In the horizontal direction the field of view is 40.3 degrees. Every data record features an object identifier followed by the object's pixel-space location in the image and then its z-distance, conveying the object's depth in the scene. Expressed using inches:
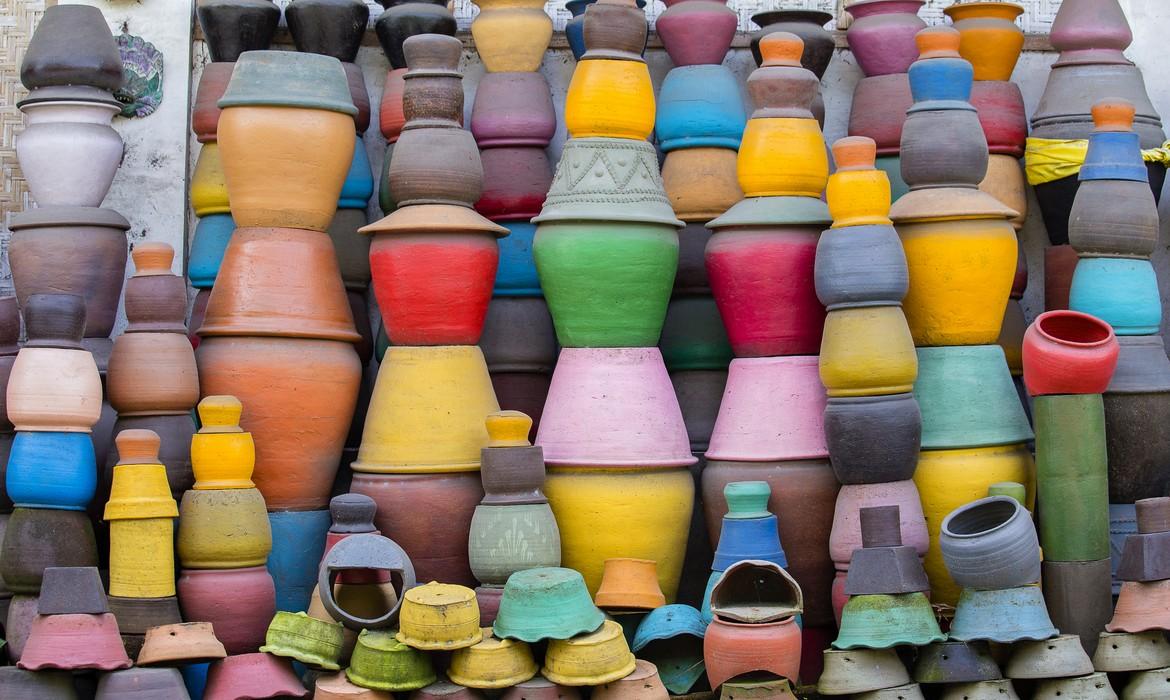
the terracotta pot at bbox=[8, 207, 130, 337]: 176.6
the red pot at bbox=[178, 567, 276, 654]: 159.8
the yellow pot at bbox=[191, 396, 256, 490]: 162.2
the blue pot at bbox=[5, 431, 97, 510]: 159.9
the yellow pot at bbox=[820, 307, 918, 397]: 162.9
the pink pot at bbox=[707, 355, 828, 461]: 172.6
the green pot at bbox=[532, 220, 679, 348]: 173.5
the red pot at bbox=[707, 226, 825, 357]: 175.2
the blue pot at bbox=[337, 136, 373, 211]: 197.6
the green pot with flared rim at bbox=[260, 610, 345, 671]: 148.4
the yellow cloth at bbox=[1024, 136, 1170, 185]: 194.9
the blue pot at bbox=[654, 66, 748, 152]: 192.1
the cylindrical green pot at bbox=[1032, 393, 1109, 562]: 163.6
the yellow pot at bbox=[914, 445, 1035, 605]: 168.9
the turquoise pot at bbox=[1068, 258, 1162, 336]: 175.8
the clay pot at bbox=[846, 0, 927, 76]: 198.8
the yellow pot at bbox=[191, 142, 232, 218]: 192.9
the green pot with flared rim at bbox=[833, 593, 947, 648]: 148.8
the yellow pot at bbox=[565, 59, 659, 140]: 177.6
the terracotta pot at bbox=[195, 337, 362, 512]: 172.6
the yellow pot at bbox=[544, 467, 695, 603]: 169.3
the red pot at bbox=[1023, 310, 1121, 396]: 161.8
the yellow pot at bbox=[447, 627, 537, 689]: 146.1
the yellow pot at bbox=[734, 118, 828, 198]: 177.8
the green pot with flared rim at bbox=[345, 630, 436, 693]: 145.9
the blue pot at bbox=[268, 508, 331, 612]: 173.8
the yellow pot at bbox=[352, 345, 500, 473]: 171.6
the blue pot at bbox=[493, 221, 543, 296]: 192.2
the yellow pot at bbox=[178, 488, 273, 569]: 160.4
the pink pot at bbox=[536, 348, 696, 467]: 171.2
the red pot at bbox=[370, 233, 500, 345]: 172.9
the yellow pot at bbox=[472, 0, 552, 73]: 194.1
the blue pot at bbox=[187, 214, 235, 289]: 192.1
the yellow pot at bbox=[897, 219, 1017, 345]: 171.8
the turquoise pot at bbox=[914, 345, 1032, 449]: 171.2
